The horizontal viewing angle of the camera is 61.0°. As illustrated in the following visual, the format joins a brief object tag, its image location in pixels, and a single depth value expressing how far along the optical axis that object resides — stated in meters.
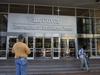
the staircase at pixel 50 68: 5.10
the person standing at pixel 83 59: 5.65
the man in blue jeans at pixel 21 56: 2.41
